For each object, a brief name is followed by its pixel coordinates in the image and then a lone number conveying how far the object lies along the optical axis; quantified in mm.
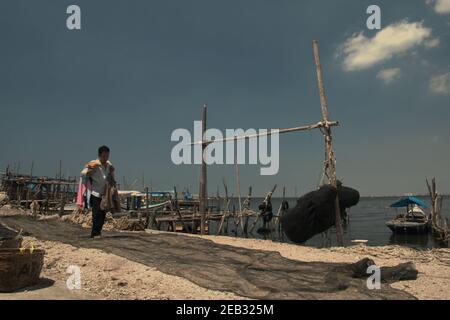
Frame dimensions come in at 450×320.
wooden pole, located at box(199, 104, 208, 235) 13759
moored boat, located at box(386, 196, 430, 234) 29922
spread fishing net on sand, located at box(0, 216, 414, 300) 4504
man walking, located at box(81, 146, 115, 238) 8555
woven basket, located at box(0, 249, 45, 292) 4414
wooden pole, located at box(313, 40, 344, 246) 9969
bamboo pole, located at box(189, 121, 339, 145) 10225
